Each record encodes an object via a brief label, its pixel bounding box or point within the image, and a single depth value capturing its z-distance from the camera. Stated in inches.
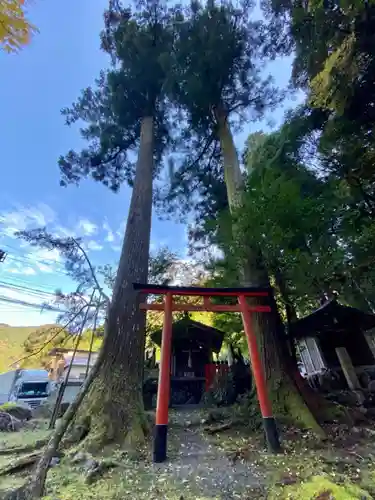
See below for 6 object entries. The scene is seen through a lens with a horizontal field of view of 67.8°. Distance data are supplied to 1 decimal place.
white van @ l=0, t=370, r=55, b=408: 586.7
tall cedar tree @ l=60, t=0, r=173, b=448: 286.0
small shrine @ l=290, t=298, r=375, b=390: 337.4
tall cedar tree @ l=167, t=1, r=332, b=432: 248.7
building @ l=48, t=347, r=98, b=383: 767.7
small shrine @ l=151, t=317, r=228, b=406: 394.3
